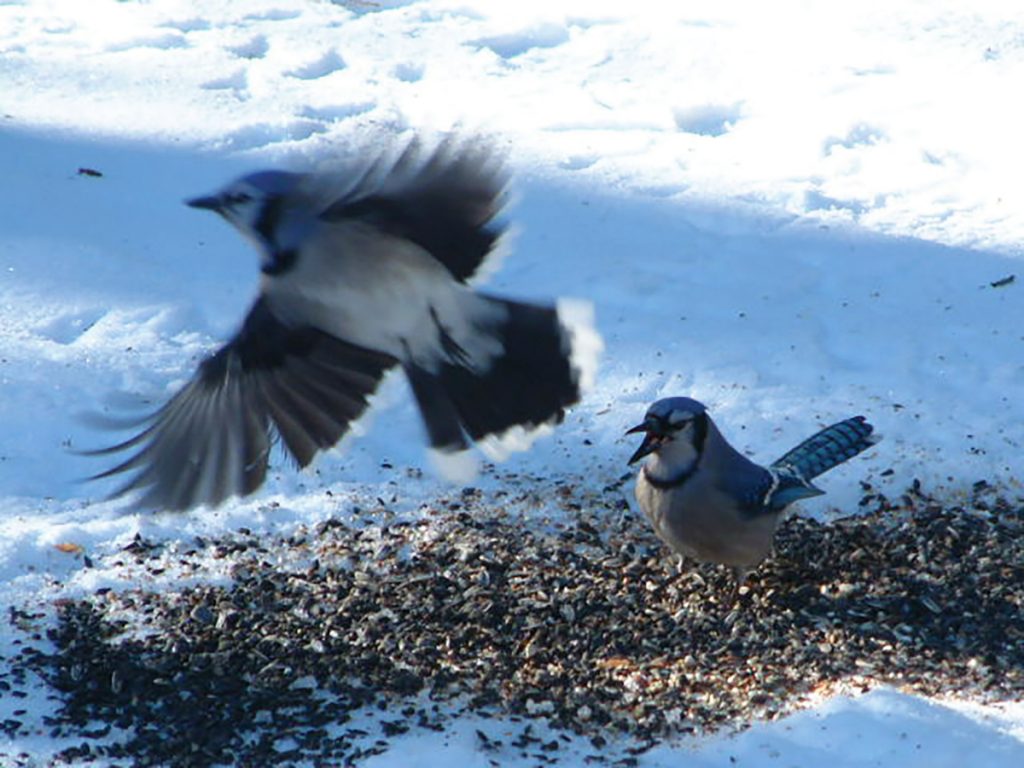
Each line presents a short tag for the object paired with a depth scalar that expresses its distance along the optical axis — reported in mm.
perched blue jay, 9961
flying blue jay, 9086
